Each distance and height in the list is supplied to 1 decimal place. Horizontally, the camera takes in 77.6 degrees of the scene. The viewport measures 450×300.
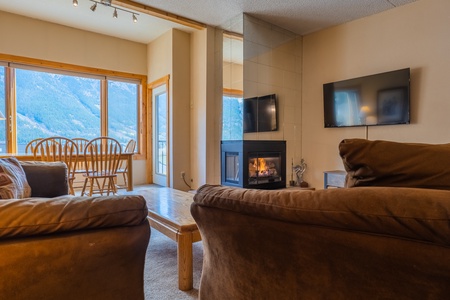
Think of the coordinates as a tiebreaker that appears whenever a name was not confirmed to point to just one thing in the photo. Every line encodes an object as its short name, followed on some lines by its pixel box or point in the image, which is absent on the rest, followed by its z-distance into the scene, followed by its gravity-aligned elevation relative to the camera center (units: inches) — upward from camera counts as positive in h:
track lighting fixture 144.3 +74.7
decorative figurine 182.4 -17.3
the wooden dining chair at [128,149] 188.3 -3.2
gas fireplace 158.1 -11.9
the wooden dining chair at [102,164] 146.4 -11.0
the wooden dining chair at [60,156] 134.7 -5.8
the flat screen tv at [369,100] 137.0 +23.1
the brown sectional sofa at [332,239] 24.2 -10.1
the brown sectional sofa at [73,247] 32.0 -12.7
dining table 158.9 -8.3
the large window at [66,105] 178.4 +28.1
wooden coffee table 69.2 -21.9
